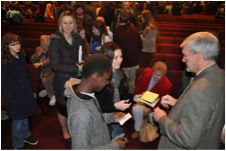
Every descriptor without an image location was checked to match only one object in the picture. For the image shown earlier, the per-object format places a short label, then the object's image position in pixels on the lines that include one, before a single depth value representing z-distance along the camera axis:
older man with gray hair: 1.73
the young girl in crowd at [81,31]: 4.10
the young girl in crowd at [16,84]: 2.88
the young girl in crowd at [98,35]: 4.36
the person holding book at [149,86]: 3.62
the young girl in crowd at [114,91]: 2.53
